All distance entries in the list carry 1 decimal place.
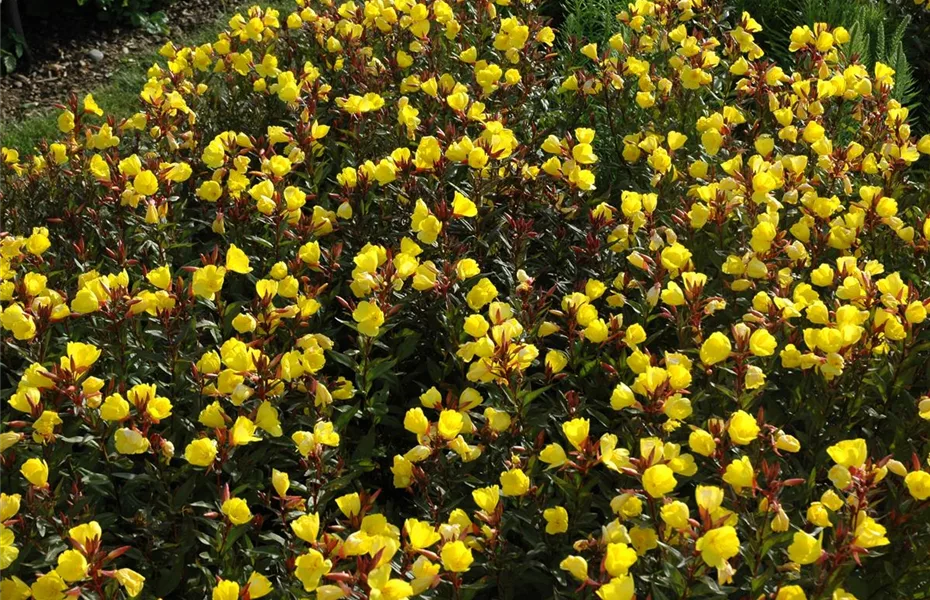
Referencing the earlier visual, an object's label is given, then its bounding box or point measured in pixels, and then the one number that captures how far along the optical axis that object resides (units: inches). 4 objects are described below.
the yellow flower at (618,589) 71.0
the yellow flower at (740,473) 77.5
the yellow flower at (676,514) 75.4
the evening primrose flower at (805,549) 73.4
